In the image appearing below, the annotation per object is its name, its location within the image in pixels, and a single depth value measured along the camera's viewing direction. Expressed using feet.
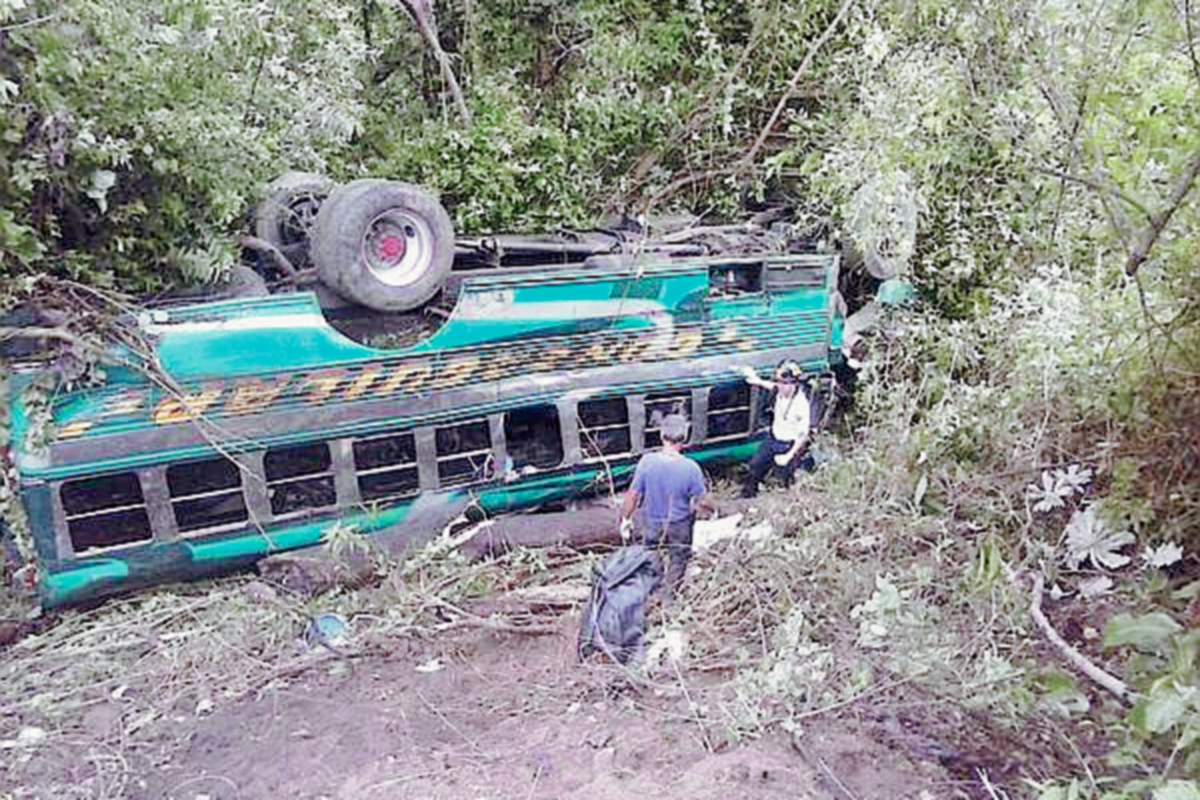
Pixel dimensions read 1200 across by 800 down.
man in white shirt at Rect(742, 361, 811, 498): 28.66
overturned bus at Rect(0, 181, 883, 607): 22.06
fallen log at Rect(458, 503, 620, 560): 25.23
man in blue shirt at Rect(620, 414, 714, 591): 21.13
